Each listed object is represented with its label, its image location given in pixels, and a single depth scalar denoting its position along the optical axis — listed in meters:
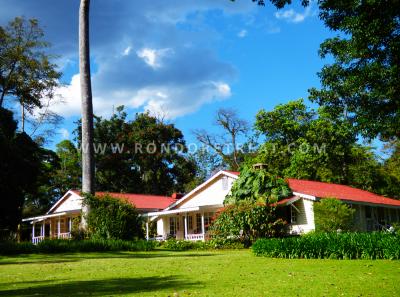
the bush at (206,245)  24.75
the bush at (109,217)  21.67
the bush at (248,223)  24.77
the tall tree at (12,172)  28.88
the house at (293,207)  28.64
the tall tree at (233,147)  54.38
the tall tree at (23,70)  34.75
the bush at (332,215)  25.56
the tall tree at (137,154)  56.06
